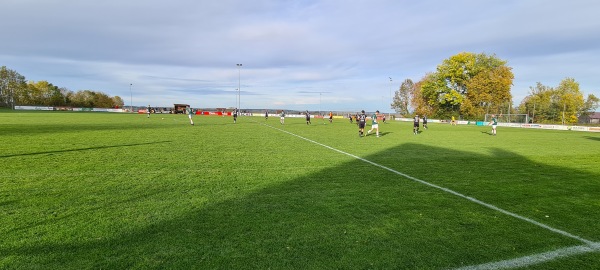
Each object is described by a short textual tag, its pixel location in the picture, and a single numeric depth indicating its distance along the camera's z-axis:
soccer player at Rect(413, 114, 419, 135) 25.08
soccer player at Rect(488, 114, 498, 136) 25.24
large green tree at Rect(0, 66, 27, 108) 86.19
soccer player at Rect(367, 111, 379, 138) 20.91
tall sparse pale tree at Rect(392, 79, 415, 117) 100.50
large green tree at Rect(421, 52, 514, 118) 57.69
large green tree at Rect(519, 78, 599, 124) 52.34
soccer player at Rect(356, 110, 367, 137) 20.83
